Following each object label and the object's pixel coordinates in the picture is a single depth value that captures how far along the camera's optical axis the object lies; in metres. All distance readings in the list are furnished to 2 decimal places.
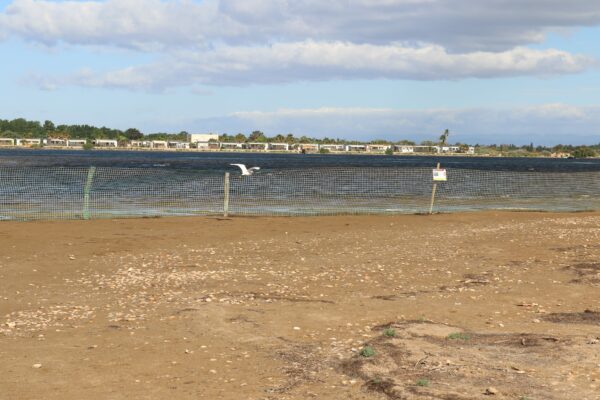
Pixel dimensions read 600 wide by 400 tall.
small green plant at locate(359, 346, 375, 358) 8.94
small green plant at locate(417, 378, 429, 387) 7.72
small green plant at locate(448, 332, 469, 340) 9.70
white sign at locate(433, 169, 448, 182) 29.45
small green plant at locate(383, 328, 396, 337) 9.92
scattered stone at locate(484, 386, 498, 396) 7.41
